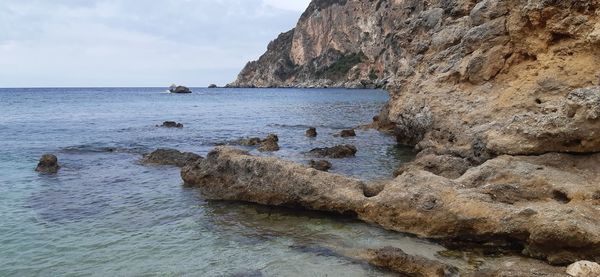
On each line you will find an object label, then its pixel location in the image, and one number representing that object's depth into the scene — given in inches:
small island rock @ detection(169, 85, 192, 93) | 6117.1
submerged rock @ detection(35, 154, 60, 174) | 776.7
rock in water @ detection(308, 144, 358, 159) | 923.4
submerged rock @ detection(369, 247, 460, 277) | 348.8
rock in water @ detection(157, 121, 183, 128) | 1626.5
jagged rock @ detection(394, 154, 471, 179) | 567.2
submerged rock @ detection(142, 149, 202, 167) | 824.2
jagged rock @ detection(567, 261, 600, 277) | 319.0
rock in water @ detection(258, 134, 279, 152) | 1035.9
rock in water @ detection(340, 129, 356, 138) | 1252.5
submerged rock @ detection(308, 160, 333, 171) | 776.3
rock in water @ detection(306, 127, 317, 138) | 1291.8
